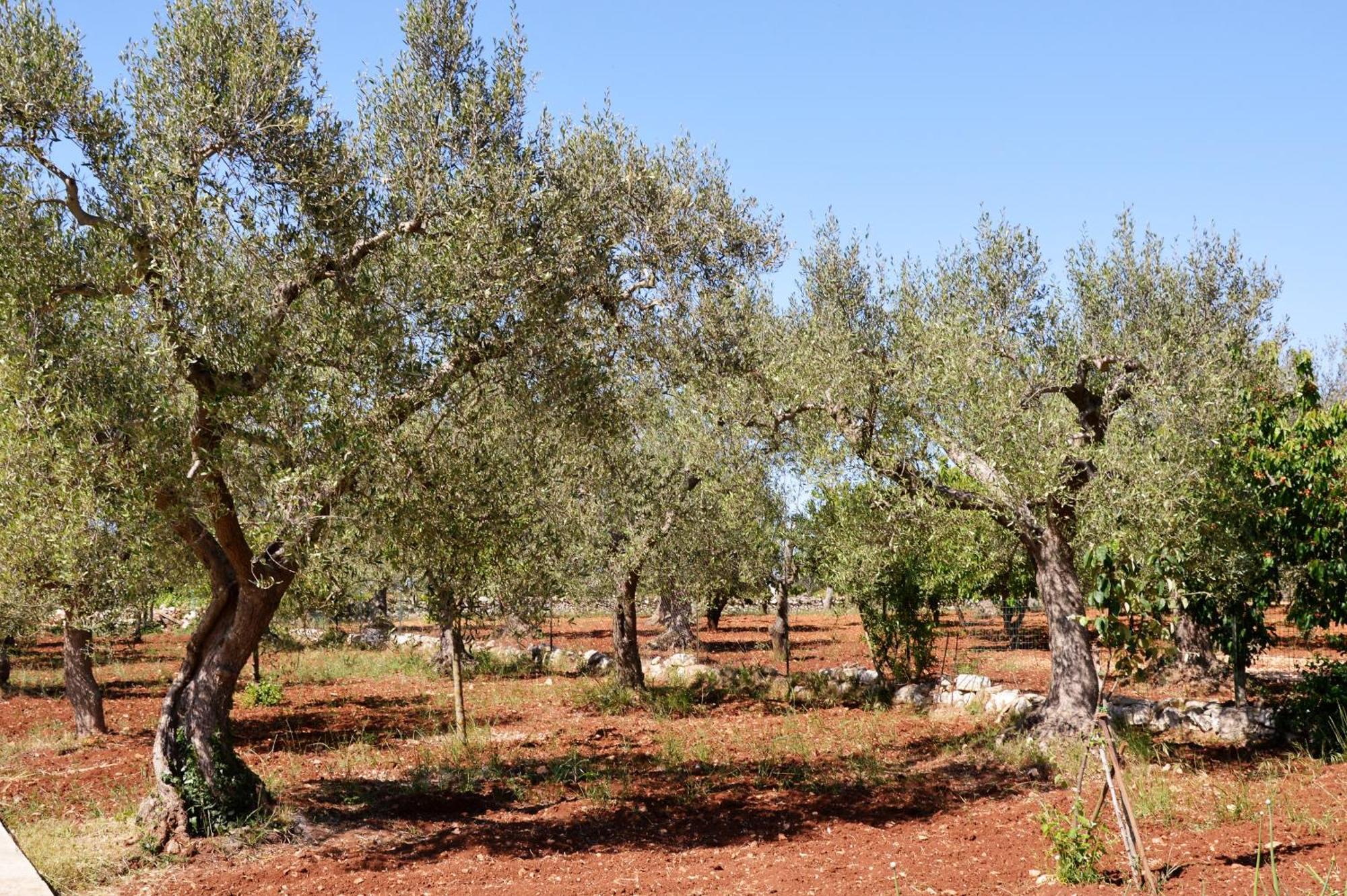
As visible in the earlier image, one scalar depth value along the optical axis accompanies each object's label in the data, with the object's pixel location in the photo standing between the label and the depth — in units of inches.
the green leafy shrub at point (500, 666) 1170.6
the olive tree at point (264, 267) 413.7
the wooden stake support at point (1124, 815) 303.1
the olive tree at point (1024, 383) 581.6
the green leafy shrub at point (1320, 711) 567.2
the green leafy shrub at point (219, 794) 456.4
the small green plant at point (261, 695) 909.8
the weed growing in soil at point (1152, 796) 438.3
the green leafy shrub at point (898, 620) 915.4
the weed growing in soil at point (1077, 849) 326.6
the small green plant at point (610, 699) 900.0
